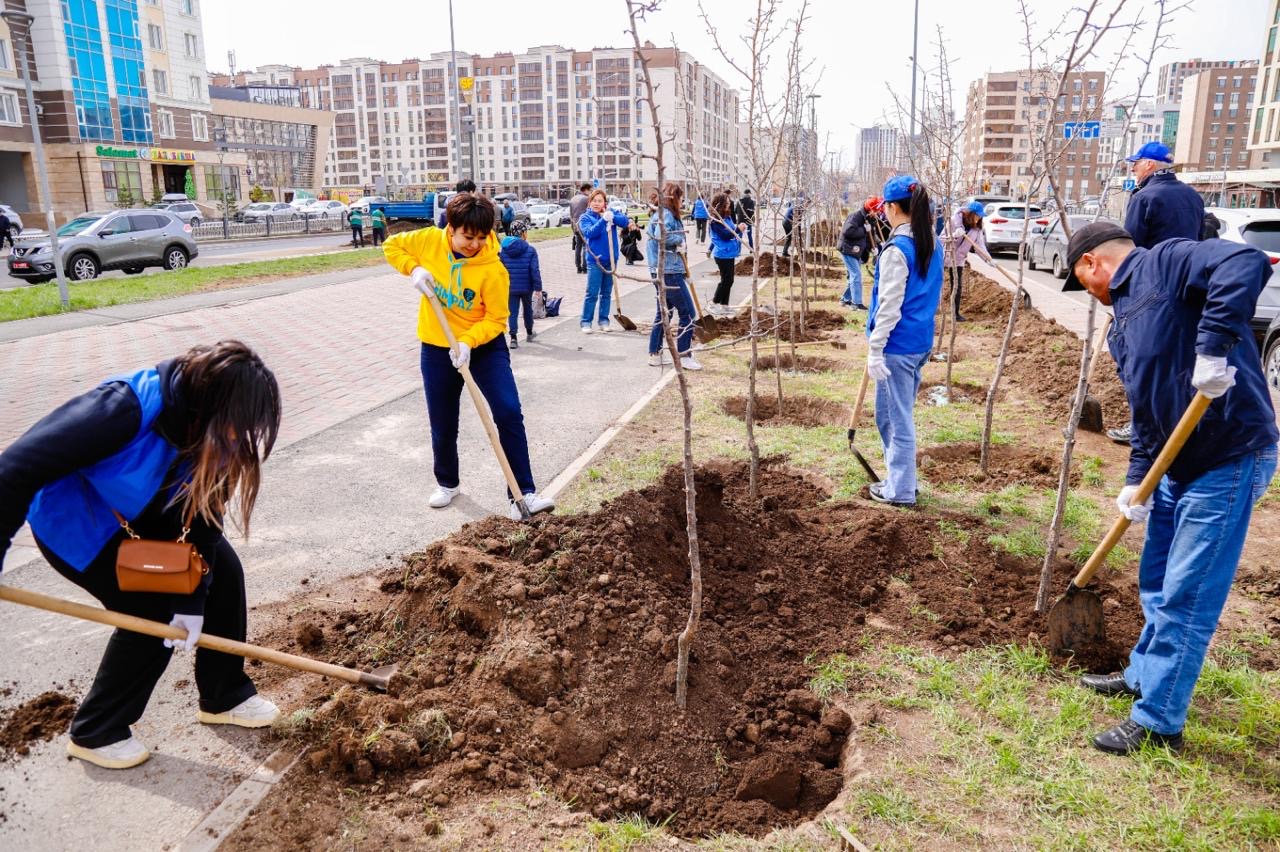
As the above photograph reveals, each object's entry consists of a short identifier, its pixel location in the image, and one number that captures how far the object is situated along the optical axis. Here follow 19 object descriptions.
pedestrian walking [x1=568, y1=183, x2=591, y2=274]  18.36
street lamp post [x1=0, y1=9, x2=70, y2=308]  12.72
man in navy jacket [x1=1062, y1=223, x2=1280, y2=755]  2.60
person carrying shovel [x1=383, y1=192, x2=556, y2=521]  4.72
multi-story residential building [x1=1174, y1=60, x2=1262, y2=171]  118.62
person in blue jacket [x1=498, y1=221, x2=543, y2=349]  10.62
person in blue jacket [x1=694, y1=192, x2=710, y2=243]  16.74
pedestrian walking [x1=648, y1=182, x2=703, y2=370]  8.78
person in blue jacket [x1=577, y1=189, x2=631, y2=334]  11.30
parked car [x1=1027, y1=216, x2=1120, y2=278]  18.42
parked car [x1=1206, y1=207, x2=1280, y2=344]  10.11
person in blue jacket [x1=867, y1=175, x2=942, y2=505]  4.89
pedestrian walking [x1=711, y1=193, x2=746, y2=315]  12.09
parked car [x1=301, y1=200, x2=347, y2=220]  41.34
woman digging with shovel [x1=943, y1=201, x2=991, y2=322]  10.91
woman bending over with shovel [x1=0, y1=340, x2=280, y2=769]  2.39
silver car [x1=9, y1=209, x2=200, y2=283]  18.30
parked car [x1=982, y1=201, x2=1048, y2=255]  24.80
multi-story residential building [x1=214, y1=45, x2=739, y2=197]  149.62
